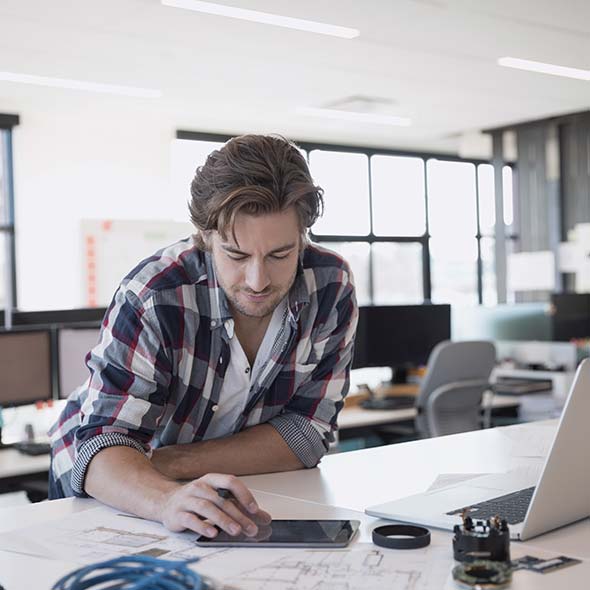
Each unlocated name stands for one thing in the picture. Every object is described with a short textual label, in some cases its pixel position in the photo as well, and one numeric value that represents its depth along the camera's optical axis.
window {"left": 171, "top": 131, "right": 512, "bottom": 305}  8.83
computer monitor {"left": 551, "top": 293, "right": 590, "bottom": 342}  5.93
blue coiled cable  0.97
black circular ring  1.21
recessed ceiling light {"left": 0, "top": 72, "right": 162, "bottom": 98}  6.02
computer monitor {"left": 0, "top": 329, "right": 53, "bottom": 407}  3.68
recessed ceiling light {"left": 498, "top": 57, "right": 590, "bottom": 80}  5.96
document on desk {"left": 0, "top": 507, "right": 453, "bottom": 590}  1.08
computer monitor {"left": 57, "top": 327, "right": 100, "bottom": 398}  3.80
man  1.59
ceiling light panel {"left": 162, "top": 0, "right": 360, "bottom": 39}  4.61
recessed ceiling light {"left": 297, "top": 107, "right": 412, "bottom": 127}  7.41
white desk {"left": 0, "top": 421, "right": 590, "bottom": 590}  1.14
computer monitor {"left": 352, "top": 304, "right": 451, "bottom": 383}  5.07
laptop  1.22
